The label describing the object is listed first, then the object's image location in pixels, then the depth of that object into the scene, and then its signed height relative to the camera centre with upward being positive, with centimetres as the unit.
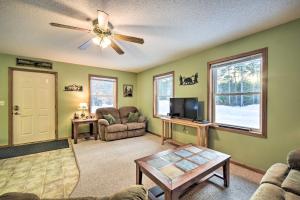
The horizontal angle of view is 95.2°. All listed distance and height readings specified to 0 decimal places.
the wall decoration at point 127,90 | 571 +39
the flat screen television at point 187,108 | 337 -23
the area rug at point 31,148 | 319 -128
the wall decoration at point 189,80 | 359 +55
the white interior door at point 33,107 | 385 -23
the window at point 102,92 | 505 +29
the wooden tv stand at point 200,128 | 301 -63
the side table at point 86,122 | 402 -80
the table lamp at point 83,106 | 448 -22
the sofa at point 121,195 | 76 -55
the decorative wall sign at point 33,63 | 385 +105
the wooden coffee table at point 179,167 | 146 -86
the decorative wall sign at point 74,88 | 455 +38
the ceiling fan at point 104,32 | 187 +104
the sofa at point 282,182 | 120 -82
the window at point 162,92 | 454 +25
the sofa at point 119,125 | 425 -84
